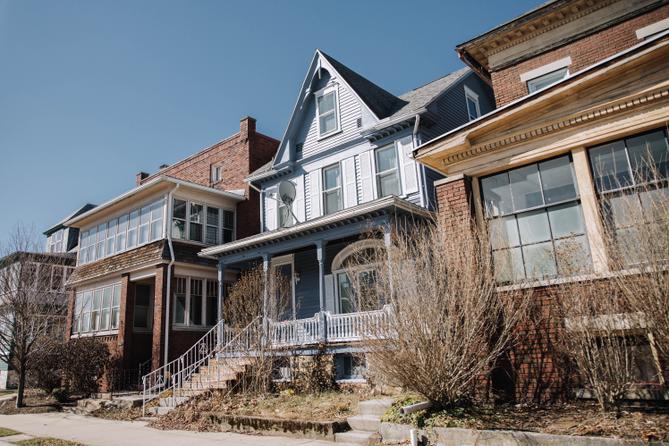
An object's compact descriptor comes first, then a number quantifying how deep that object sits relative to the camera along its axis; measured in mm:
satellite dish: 17938
